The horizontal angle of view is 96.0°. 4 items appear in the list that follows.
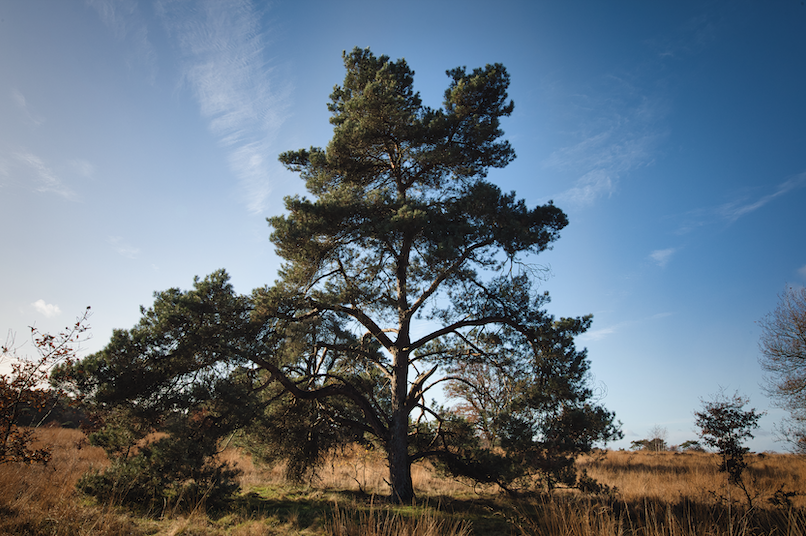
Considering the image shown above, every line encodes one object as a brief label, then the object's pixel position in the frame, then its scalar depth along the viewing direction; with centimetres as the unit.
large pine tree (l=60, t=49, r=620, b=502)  858
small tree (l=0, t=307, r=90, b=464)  708
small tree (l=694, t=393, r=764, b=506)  1216
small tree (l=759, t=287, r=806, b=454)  1770
